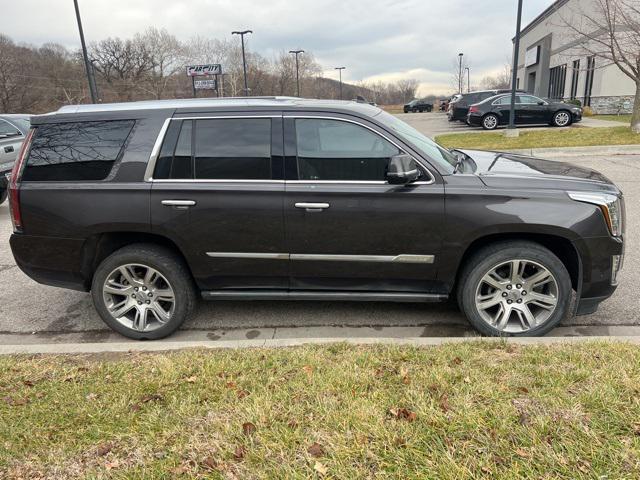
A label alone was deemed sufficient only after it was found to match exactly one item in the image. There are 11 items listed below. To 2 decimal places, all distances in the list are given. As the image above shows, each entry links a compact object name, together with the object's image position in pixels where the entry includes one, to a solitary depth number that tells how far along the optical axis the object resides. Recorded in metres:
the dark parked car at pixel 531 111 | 19.61
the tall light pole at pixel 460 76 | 64.56
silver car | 9.07
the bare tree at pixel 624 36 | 14.72
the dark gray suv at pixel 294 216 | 3.37
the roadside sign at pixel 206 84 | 45.12
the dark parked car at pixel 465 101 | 23.75
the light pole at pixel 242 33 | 32.15
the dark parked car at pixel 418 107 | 56.41
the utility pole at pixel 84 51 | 20.06
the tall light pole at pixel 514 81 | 16.14
